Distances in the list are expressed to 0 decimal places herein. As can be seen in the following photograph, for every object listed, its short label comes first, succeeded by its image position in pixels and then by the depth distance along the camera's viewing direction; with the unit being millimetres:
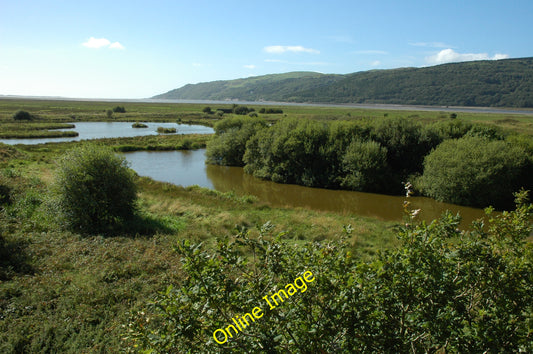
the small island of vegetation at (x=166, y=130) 68044
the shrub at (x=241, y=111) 99138
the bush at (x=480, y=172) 25312
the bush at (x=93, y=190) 13523
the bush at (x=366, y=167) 30344
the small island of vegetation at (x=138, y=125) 76125
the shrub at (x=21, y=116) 80350
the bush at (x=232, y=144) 41875
